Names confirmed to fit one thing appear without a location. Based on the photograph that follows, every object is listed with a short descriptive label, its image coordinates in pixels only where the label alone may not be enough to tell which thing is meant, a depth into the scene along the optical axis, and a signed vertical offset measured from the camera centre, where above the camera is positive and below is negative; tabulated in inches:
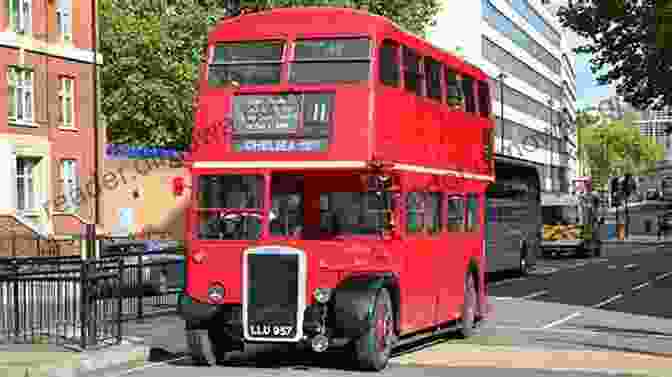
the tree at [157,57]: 2304.4 +269.2
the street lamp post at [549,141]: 5132.9 +237.8
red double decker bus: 594.5 +5.4
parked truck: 2178.9 -46.4
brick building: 1784.0 +127.8
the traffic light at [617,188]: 3095.5 +26.0
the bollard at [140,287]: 892.6 -59.3
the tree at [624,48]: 1673.2 +205.2
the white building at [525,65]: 3754.9 +465.3
